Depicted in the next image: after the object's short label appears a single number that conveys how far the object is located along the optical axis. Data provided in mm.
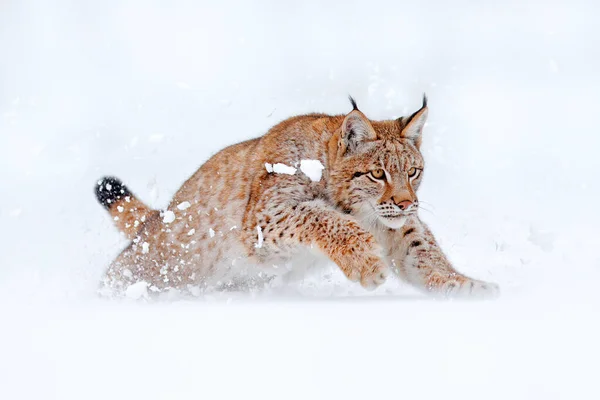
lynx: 13039
